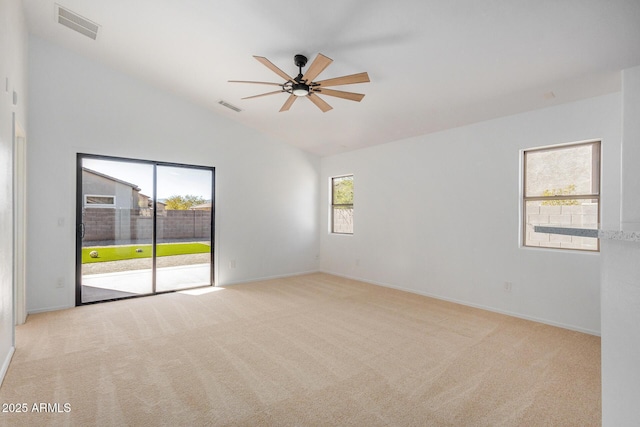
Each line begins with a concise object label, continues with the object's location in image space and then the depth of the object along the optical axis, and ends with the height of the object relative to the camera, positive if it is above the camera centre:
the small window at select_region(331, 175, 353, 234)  6.59 +0.18
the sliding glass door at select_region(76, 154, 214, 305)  4.46 -0.27
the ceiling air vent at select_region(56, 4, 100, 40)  3.44 +2.24
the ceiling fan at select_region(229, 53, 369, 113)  2.71 +1.30
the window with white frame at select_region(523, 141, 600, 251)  3.56 +0.29
